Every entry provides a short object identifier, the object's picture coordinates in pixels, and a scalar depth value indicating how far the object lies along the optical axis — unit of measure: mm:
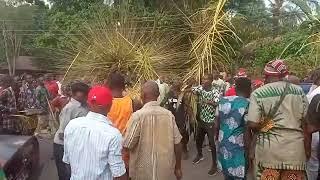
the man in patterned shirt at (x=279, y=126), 2795
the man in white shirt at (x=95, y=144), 2226
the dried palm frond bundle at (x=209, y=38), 5466
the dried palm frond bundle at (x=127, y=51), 5199
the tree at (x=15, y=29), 24715
